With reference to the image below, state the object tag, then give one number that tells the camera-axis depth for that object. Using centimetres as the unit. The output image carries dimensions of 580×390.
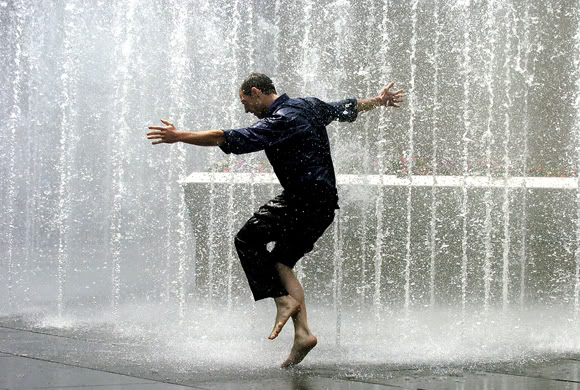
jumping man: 870
